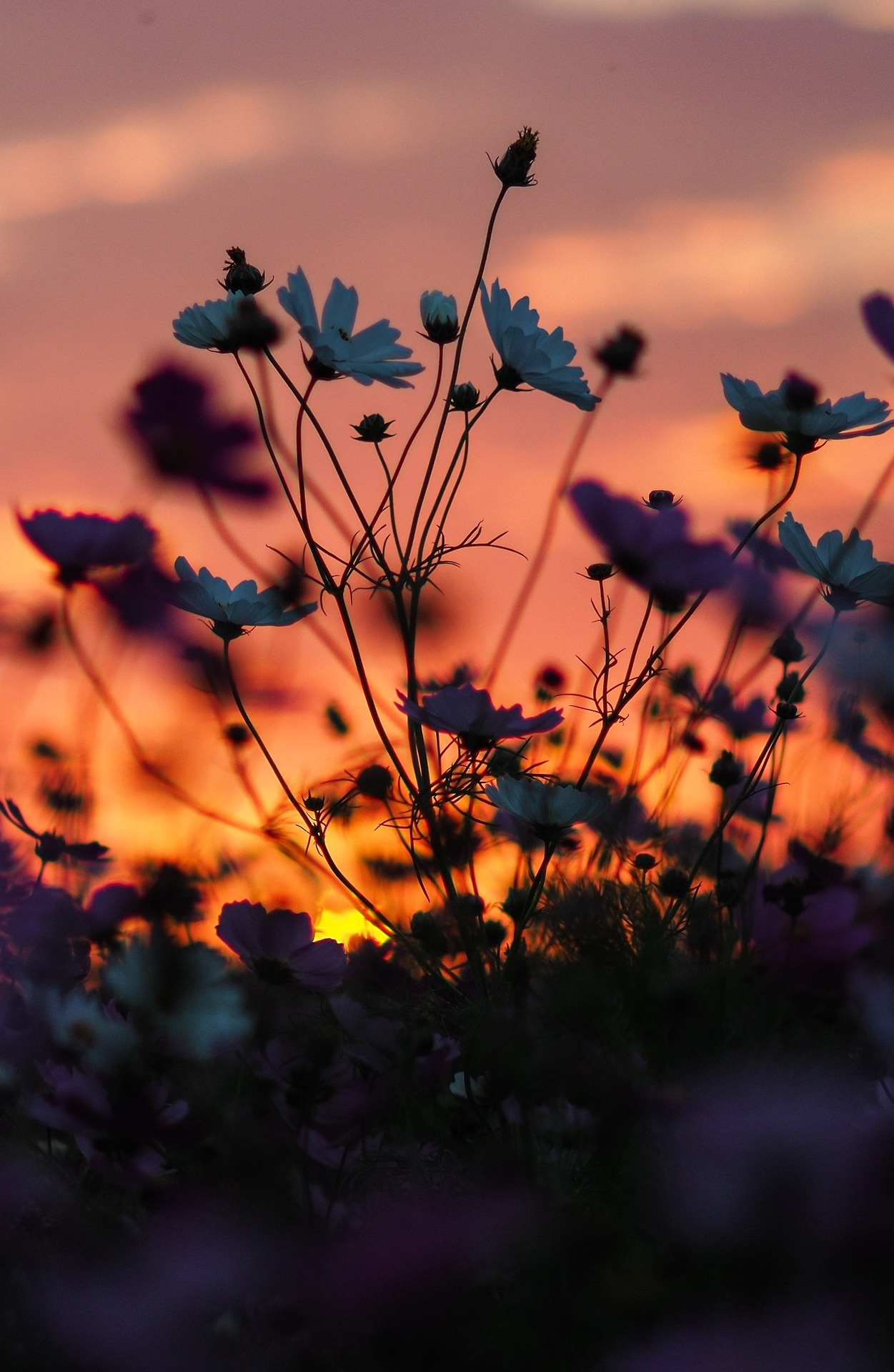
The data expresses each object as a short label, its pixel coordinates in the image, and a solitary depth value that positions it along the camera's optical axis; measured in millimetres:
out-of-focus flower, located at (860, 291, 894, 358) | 1682
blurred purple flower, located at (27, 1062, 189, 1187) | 1525
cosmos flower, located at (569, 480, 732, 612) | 1676
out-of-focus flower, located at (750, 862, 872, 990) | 1611
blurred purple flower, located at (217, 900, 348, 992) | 1599
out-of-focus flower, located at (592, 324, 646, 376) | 1783
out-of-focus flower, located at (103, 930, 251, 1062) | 1567
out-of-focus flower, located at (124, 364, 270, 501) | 1797
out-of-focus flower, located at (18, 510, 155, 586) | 1709
